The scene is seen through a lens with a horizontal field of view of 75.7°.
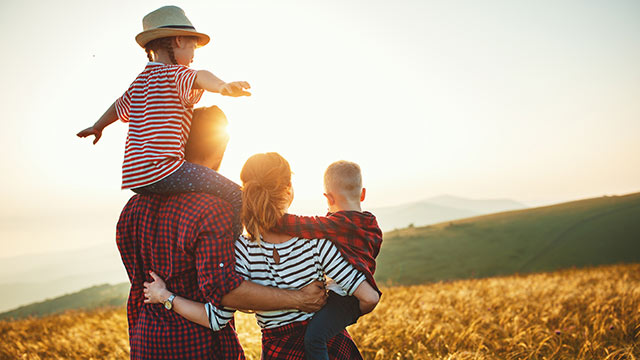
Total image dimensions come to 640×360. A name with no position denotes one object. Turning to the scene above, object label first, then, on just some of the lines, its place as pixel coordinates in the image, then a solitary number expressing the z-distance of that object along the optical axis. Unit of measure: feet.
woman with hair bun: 8.49
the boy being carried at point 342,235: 8.84
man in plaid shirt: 8.11
